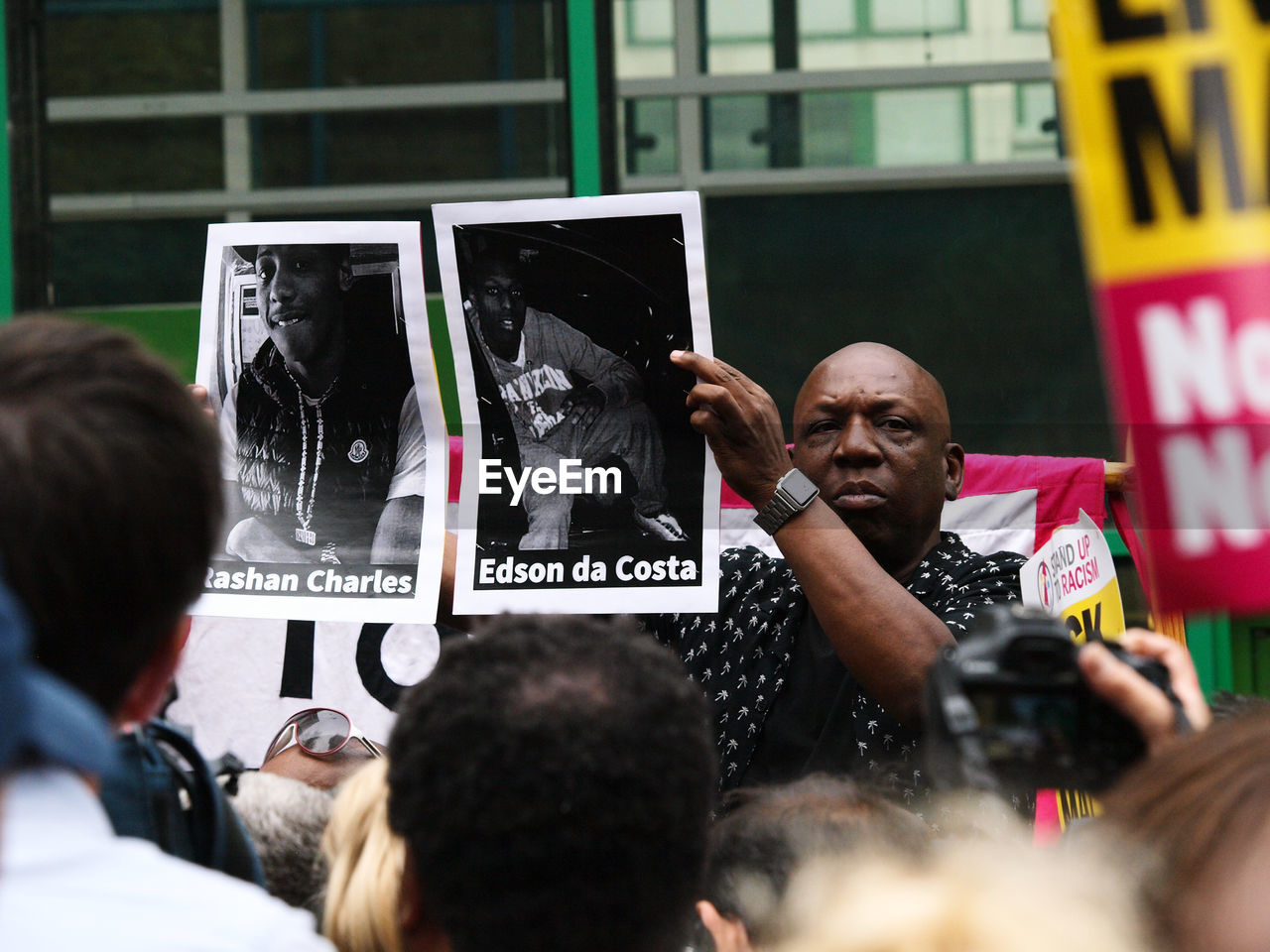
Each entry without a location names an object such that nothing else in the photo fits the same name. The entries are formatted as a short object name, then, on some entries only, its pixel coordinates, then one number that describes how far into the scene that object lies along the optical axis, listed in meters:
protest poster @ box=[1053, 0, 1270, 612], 3.55
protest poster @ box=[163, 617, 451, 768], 4.96
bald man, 4.20
